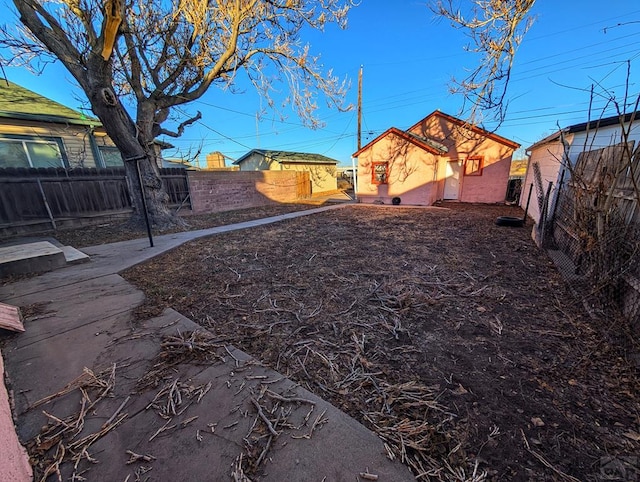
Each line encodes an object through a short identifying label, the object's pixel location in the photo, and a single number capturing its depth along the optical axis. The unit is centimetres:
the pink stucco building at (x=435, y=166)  1188
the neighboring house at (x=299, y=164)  1882
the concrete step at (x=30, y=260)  381
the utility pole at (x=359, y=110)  1467
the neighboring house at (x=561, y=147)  476
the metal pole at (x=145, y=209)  483
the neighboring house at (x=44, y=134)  824
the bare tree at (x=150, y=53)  528
